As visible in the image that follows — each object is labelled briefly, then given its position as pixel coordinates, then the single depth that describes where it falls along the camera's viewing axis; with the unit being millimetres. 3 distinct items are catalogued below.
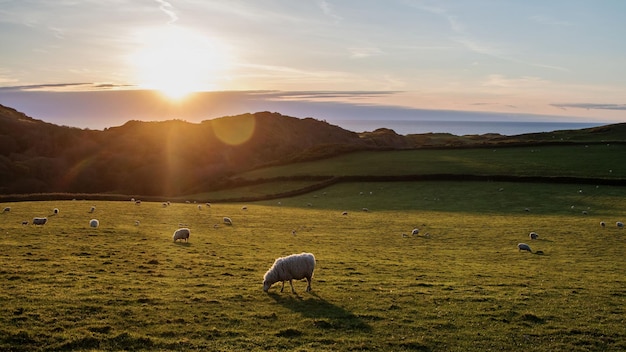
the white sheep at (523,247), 31786
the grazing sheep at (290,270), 20688
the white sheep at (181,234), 31906
